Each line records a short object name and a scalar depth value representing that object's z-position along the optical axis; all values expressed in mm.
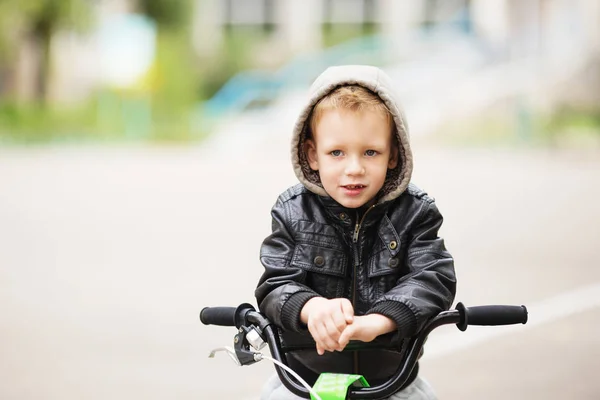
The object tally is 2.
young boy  5153
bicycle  4649
